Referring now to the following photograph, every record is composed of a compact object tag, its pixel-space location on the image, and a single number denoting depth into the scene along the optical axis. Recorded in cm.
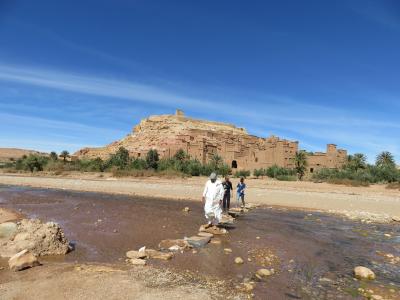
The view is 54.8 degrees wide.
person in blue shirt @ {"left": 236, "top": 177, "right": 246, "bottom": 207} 2197
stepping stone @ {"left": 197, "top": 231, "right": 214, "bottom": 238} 1217
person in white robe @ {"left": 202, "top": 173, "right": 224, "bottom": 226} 1329
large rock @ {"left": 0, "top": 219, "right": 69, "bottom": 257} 911
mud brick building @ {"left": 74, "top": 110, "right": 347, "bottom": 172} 7881
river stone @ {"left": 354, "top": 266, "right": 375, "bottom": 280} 850
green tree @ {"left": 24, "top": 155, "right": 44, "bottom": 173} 7481
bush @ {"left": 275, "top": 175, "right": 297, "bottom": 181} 5351
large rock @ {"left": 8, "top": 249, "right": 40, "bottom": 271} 756
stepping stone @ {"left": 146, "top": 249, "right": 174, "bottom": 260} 905
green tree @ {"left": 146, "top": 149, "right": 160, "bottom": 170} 7119
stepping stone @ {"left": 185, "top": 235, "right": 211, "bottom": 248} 1073
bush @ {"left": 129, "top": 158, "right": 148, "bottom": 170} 6959
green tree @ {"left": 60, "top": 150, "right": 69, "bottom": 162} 9341
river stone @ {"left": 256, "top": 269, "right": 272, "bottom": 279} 809
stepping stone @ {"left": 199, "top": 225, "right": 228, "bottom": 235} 1315
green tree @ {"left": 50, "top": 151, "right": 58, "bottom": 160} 9260
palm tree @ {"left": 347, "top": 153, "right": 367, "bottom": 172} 6625
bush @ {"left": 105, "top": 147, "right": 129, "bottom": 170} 7175
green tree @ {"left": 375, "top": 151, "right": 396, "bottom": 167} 7262
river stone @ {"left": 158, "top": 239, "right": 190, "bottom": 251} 1021
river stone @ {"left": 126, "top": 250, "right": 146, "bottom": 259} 895
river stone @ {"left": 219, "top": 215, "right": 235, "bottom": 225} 1587
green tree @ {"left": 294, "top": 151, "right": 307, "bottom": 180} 6566
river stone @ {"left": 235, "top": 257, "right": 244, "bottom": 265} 902
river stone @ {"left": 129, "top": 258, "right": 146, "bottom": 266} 834
